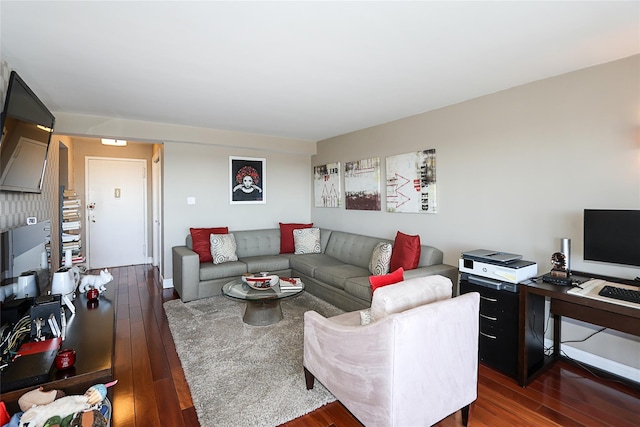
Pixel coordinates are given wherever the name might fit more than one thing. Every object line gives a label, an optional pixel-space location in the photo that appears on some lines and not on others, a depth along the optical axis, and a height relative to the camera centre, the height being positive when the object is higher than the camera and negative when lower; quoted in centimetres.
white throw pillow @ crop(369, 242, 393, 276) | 344 -58
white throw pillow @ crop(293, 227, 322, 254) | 480 -52
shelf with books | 470 -28
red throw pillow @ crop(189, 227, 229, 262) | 425 -49
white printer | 232 -48
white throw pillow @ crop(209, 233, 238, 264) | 421 -57
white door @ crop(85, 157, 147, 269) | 567 -8
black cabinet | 229 -93
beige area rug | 193 -124
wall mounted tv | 198 +49
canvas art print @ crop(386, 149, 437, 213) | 355 +31
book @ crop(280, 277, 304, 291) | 317 -82
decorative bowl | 319 -78
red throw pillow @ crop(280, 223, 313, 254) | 498 -51
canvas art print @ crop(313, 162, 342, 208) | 507 +38
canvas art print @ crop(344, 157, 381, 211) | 430 +33
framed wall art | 504 +45
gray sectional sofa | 334 -76
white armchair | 150 -79
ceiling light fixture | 525 +113
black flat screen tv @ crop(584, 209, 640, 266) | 205 -19
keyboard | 182 -53
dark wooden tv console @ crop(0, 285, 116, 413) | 153 -83
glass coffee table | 299 -88
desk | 180 -65
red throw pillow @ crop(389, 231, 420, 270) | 329 -49
